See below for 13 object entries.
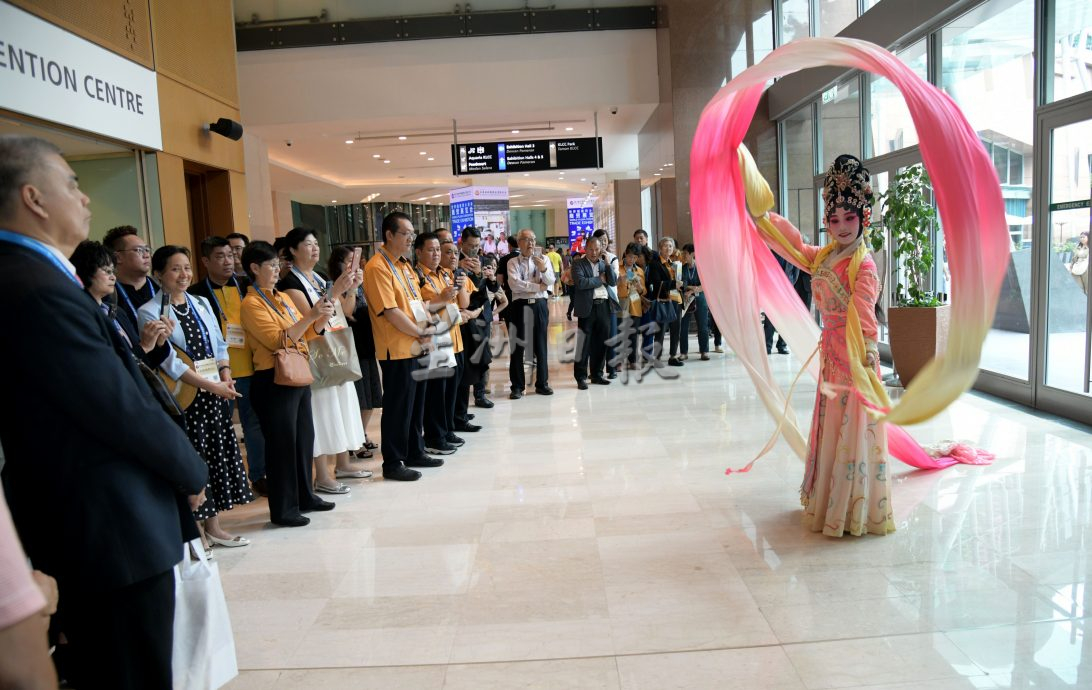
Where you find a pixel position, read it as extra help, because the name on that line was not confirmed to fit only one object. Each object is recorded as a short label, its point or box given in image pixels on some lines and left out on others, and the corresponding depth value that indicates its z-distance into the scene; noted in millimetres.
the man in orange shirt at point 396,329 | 4359
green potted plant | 6188
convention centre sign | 4512
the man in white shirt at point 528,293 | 7086
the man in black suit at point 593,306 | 7453
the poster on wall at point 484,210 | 14117
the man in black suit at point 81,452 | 1310
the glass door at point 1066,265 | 5047
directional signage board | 10969
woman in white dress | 3904
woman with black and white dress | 3256
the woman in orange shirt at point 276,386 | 3625
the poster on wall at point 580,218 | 20453
